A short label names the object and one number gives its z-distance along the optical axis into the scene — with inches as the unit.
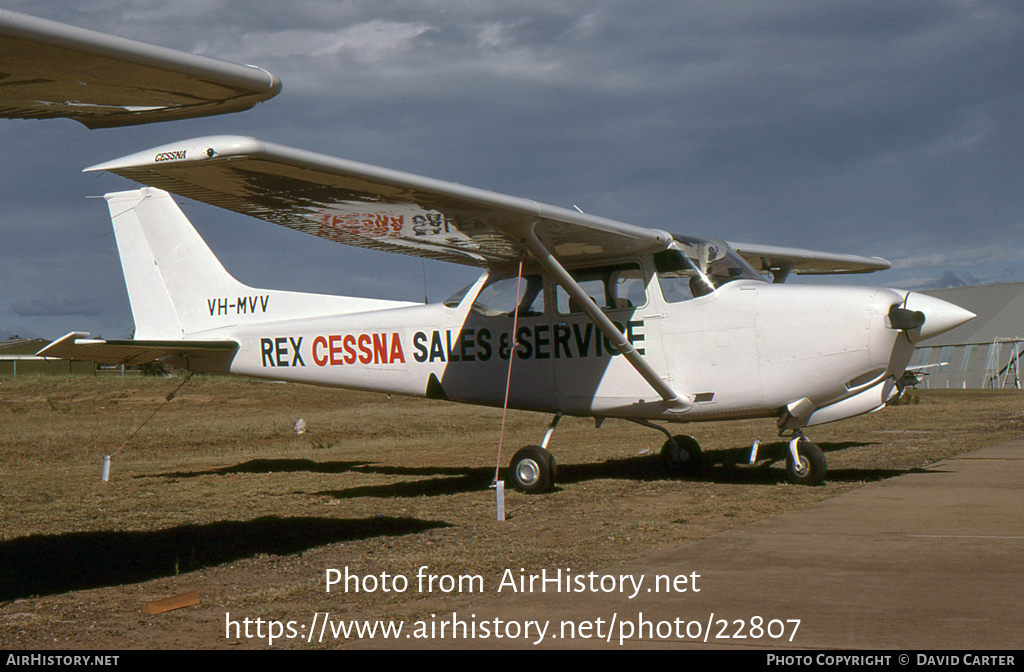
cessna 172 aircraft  338.3
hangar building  1985.7
